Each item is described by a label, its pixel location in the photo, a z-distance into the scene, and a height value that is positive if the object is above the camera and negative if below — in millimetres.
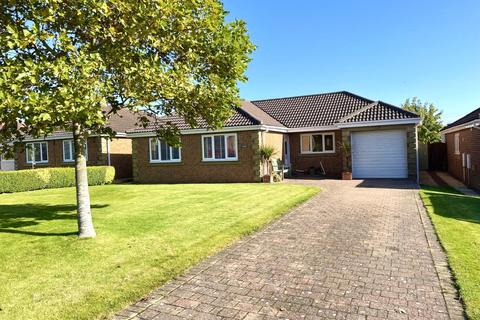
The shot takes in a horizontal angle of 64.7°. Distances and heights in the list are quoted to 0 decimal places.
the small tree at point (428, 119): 34875 +3256
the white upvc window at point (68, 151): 27141 +736
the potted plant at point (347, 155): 20469 -273
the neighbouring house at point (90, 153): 25770 +565
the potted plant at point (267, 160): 19609 -349
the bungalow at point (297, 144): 19953 +478
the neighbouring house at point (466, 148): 16281 -130
